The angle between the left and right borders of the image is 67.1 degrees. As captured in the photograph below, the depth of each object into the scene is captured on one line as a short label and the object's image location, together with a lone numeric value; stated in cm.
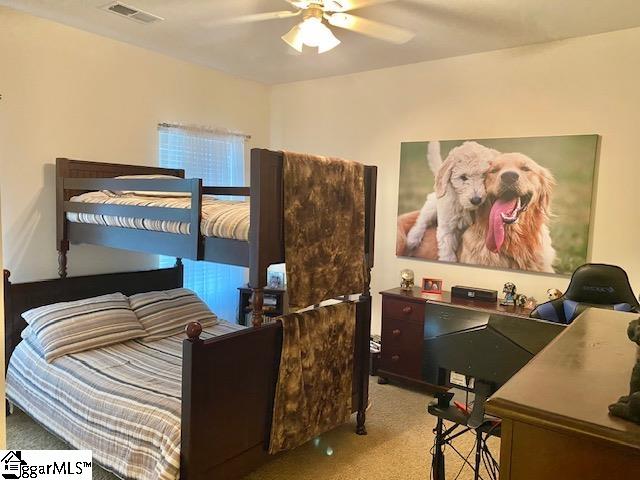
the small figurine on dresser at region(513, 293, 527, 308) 336
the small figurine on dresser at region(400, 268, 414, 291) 386
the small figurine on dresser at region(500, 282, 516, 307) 341
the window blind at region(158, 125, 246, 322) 400
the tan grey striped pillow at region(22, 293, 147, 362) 286
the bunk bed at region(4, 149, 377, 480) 207
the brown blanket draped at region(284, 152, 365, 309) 229
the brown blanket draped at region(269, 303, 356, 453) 243
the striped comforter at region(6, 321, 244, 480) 215
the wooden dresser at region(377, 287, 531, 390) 350
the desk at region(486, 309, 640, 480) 70
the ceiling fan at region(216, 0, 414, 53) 252
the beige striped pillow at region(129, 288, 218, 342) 334
